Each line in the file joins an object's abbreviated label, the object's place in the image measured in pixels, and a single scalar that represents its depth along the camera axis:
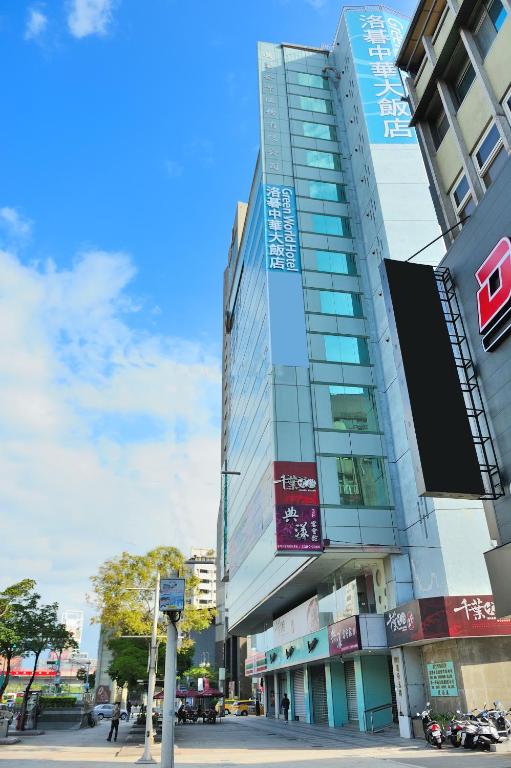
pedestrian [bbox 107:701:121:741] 30.48
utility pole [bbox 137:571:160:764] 20.35
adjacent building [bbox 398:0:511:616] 14.38
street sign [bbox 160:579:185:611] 13.13
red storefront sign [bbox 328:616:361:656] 25.08
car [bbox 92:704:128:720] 59.89
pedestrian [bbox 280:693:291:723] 40.66
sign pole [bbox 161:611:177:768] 12.14
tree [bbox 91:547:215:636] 36.75
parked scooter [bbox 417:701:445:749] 19.19
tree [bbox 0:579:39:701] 38.78
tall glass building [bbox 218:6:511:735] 24.50
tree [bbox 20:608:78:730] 41.69
